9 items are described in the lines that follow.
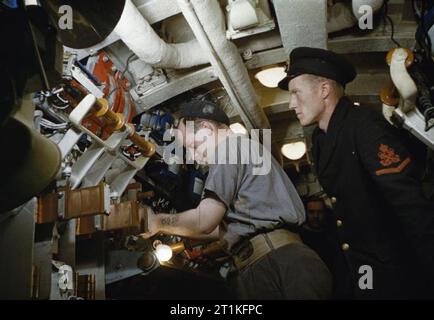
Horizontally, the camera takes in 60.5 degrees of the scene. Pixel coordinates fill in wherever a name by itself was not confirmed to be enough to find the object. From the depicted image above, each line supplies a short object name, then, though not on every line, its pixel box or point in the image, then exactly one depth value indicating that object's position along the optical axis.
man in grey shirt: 2.44
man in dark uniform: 2.21
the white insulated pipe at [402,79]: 2.59
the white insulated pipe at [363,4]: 3.23
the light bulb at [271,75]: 4.41
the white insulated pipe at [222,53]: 2.93
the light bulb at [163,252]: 3.00
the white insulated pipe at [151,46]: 3.04
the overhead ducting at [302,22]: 3.01
